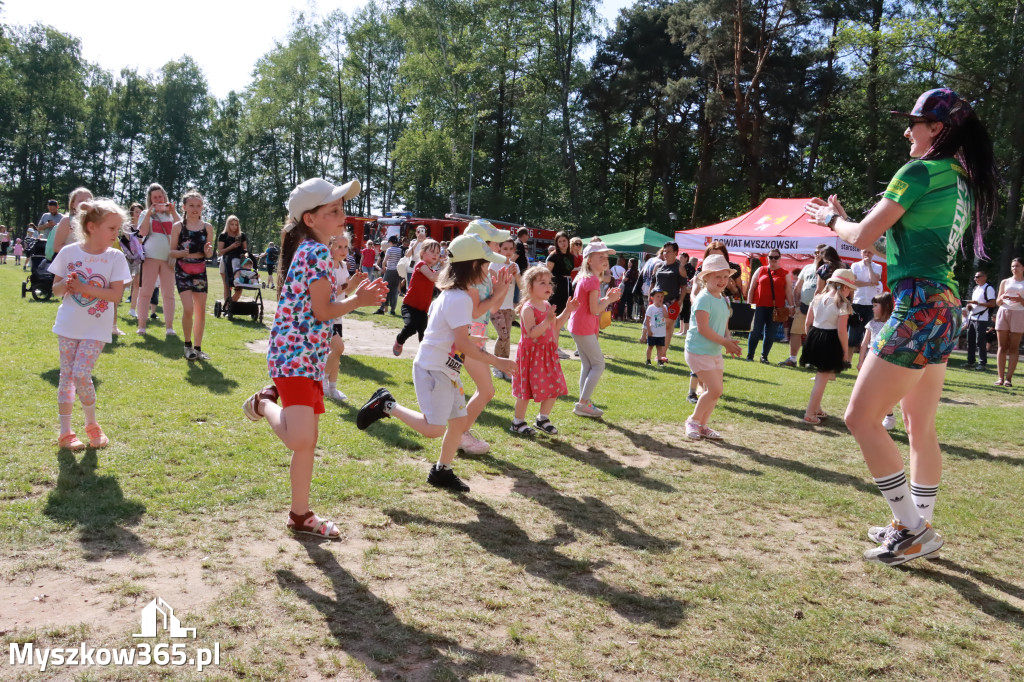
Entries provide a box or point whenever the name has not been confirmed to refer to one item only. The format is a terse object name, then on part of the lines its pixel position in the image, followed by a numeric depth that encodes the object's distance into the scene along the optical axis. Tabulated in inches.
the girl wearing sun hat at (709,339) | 279.0
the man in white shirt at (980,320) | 626.2
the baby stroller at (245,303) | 538.9
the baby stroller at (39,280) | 589.0
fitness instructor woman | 152.6
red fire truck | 1275.8
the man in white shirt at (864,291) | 483.5
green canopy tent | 1058.1
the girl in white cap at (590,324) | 300.5
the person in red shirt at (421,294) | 340.2
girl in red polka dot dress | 266.2
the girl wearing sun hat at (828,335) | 319.0
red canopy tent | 787.4
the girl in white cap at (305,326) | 150.3
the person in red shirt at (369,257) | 807.7
